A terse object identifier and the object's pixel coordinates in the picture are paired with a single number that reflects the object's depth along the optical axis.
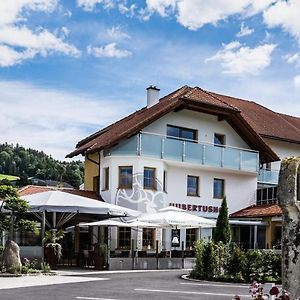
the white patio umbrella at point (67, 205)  22.56
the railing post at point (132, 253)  24.53
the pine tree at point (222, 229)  23.34
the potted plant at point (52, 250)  22.62
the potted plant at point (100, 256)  23.89
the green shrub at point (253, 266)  18.05
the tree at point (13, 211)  20.48
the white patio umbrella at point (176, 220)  24.80
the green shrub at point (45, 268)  20.25
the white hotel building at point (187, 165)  29.20
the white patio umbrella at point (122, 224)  23.97
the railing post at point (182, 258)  25.96
